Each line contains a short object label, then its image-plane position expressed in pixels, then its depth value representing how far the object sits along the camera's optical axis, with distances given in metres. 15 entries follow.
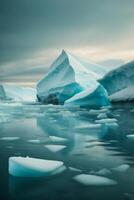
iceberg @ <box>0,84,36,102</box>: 55.84
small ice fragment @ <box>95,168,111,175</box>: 3.90
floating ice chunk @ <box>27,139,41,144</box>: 6.34
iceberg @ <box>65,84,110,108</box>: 20.81
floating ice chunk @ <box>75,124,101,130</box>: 9.02
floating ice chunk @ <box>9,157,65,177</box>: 3.72
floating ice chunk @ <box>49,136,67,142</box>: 6.55
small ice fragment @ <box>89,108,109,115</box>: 15.10
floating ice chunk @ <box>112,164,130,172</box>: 4.06
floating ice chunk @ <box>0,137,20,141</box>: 6.71
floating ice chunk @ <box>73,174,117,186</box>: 3.46
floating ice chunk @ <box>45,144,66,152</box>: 5.42
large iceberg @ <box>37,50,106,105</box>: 26.77
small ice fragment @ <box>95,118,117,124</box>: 10.23
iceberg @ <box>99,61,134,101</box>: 24.24
